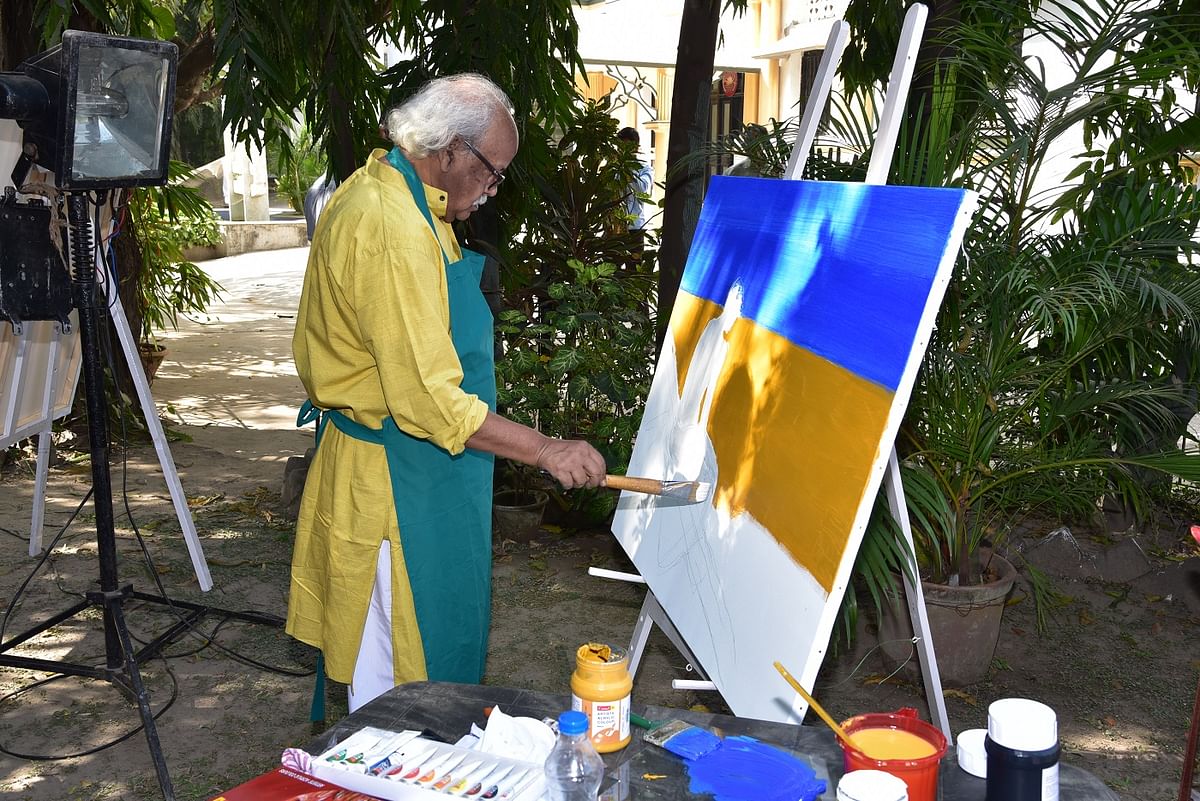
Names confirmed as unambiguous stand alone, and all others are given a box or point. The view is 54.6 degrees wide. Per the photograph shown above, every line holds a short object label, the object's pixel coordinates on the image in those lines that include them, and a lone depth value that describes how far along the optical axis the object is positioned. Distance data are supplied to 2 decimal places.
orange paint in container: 1.38
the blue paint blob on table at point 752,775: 1.47
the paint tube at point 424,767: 1.46
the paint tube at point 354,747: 1.51
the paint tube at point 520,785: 1.41
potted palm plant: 2.92
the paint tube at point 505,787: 1.42
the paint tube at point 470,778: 1.43
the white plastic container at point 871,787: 1.22
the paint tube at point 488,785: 1.42
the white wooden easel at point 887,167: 2.07
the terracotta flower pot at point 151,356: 6.85
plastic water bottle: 1.41
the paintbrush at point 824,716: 1.44
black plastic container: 1.27
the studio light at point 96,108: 2.51
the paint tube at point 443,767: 1.46
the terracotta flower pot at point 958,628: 3.38
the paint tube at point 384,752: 1.48
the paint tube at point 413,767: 1.47
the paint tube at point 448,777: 1.45
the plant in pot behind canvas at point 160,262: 6.53
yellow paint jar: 1.57
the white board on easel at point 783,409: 1.83
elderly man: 2.02
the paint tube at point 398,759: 1.48
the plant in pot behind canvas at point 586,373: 4.32
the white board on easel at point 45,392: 3.81
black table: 1.49
